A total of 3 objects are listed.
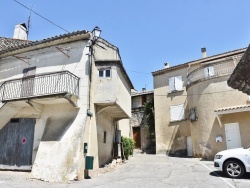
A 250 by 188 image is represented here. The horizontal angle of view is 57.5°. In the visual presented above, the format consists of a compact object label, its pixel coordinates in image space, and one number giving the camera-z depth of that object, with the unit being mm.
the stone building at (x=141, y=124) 25500
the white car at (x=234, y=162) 8938
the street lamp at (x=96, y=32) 12023
